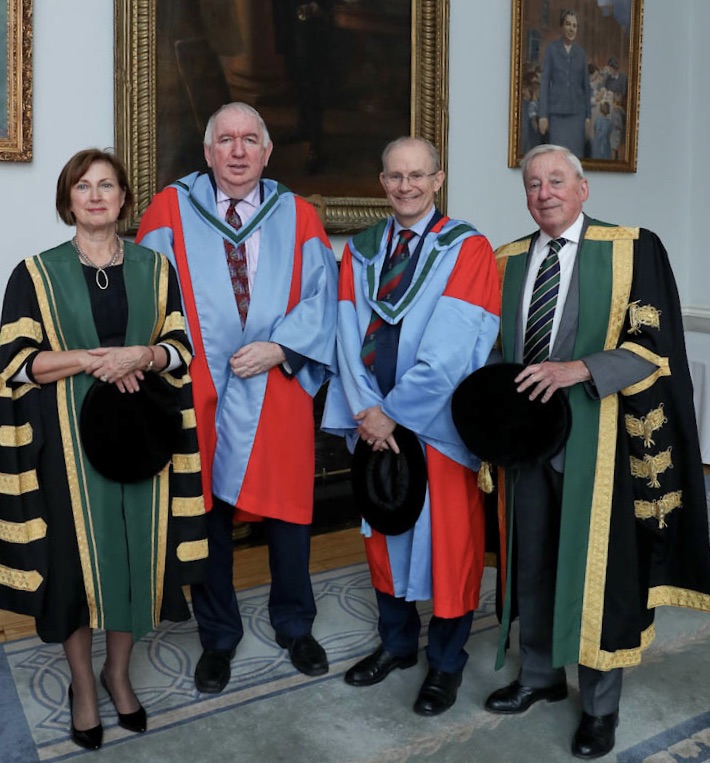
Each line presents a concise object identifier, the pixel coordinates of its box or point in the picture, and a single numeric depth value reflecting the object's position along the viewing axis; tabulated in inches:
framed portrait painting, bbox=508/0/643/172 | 231.3
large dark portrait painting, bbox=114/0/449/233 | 176.4
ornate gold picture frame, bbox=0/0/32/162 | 160.4
